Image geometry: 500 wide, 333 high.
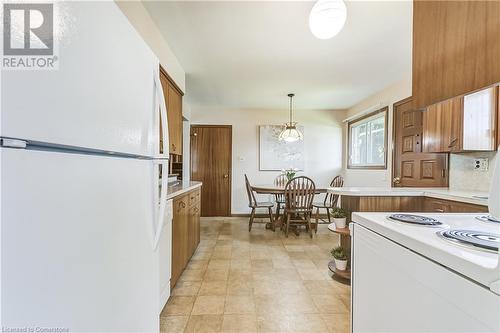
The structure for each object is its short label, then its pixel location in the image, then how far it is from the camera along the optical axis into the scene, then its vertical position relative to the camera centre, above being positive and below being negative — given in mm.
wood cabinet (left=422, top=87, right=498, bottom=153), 2080 +406
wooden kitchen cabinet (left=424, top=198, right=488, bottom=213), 1732 -338
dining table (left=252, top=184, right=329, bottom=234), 4047 -468
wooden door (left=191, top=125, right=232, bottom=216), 5508 -40
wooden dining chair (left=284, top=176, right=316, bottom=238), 4008 -623
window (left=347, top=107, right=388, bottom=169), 4297 +469
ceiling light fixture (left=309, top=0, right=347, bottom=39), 1592 +1031
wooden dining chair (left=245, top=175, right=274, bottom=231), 4383 -791
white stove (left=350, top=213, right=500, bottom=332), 516 -303
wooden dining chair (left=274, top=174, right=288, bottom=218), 4473 -433
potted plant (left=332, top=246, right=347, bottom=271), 2477 -1002
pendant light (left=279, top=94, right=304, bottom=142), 4453 +587
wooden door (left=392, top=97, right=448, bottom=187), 3012 +103
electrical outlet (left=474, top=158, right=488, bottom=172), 2353 +14
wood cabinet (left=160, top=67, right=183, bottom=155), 2686 +691
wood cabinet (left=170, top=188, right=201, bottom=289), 2151 -727
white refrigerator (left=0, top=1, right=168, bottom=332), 438 -47
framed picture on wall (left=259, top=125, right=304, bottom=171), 5531 +302
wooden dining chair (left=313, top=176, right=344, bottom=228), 4232 -656
